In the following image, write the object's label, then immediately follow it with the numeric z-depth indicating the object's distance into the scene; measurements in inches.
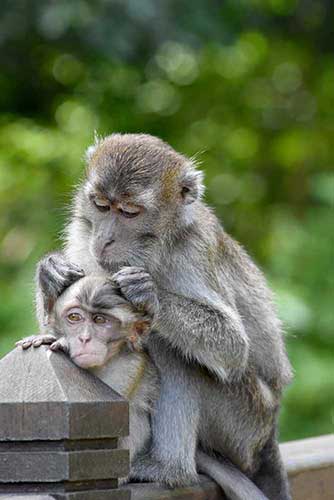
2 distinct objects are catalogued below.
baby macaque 304.2
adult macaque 366.9
